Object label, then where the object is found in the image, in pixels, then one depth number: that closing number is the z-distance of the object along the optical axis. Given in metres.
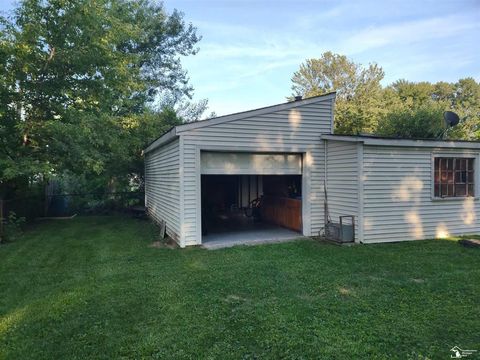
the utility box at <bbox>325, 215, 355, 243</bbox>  8.12
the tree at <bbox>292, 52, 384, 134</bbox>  34.62
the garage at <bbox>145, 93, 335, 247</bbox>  7.98
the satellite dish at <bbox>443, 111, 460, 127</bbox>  9.59
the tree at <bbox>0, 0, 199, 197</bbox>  9.98
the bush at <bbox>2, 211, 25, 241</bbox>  9.20
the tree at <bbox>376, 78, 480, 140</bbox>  18.33
